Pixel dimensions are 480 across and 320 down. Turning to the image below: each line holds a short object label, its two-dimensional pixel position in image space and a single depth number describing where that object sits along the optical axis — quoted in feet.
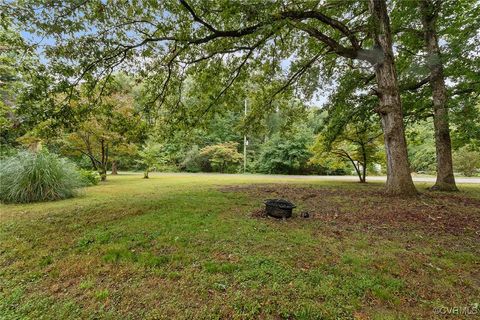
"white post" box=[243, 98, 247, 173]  72.22
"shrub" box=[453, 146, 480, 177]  55.11
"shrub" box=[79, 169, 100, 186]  32.79
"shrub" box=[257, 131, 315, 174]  66.59
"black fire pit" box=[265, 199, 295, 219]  14.98
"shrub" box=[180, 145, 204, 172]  72.90
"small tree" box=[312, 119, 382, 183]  35.17
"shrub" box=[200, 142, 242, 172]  68.23
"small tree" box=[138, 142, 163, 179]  46.78
